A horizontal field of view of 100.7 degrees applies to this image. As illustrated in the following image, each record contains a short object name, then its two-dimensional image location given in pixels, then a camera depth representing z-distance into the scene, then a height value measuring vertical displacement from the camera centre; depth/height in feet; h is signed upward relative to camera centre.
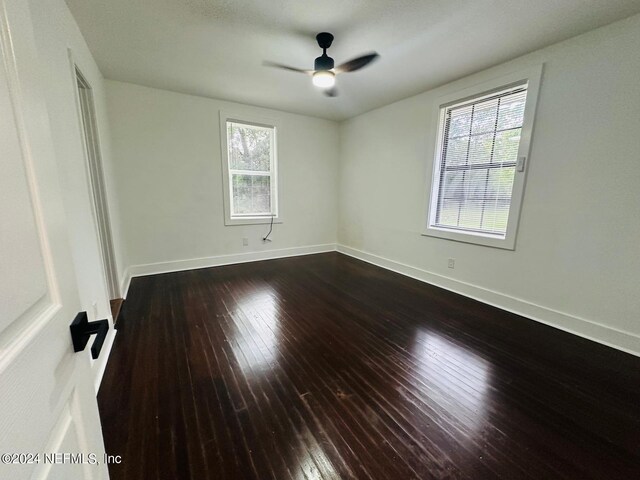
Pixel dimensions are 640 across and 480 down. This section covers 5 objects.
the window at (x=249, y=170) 13.65 +1.24
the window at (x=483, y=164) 8.79 +1.21
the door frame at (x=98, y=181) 7.84 +0.32
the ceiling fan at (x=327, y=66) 7.36 +3.67
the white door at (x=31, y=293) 1.35 -0.63
